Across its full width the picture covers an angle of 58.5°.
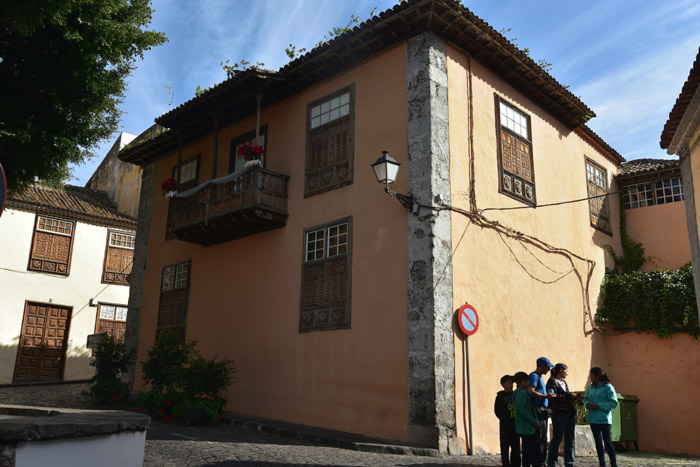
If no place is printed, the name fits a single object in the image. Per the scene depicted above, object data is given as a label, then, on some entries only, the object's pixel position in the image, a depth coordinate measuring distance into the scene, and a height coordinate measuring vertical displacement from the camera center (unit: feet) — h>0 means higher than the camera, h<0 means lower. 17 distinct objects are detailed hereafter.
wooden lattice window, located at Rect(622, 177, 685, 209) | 55.62 +17.58
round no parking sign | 34.47 +3.66
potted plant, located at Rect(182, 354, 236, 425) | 38.34 -0.50
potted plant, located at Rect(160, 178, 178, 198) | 49.39 +15.03
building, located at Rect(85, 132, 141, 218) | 88.38 +29.23
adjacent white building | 71.97 +11.56
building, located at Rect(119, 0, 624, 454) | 35.04 +10.04
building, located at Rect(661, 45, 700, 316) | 28.02 +12.53
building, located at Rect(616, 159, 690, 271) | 54.13 +15.49
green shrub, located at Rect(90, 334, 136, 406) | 46.78 +0.74
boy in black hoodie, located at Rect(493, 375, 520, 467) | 25.46 -1.44
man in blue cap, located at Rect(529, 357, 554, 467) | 25.26 -0.66
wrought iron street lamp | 33.47 +11.33
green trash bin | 41.69 -2.02
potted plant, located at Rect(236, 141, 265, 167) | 42.09 +15.01
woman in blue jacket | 27.53 -0.88
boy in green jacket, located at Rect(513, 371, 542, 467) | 24.49 -1.44
